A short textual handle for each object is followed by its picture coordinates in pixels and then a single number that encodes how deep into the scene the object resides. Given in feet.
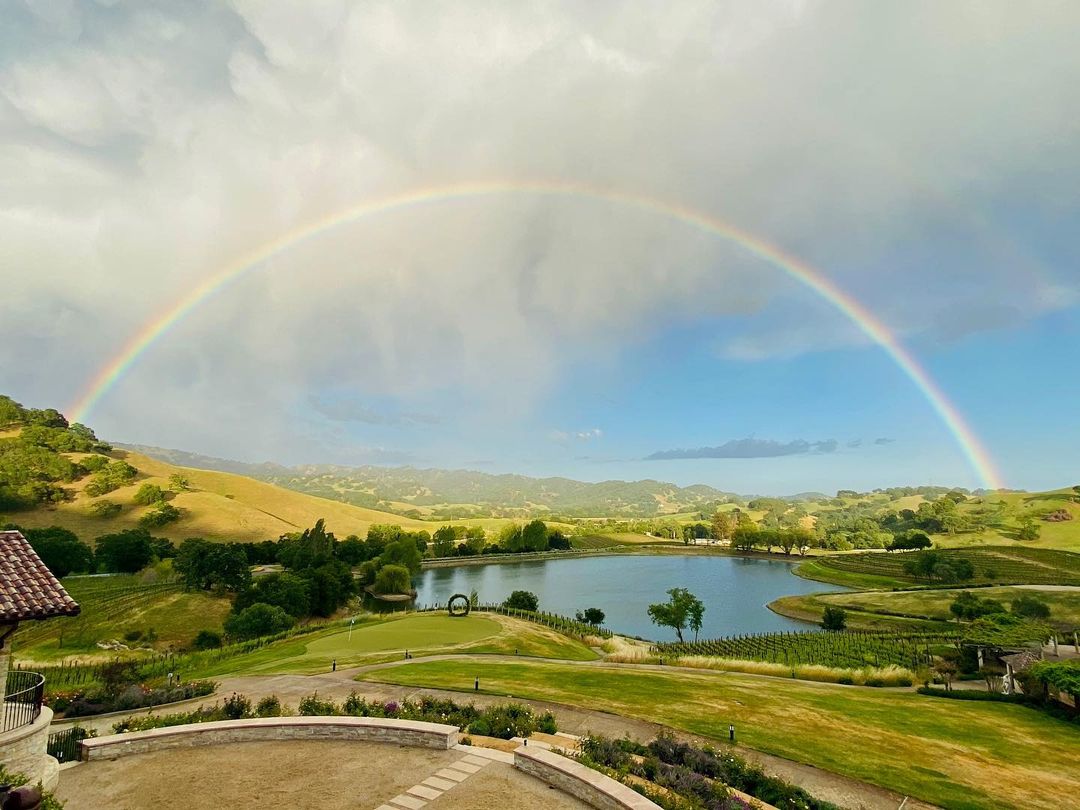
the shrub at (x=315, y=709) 74.54
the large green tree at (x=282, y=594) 266.98
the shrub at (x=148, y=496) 508.98
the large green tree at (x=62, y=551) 338.69
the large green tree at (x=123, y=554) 367.66
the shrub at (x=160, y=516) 476.95
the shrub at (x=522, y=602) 289.64
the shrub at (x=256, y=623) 226.99
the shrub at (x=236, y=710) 74.28
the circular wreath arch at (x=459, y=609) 223.30
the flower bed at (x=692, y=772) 53.31
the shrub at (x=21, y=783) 40.68
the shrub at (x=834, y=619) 294.66
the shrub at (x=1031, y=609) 282.36
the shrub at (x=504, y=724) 70.13
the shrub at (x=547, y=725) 74.08
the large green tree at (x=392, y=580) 390.42
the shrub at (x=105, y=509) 477.24
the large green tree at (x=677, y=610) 277.44
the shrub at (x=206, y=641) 224.74
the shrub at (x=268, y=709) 74.95
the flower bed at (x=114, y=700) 86.38
